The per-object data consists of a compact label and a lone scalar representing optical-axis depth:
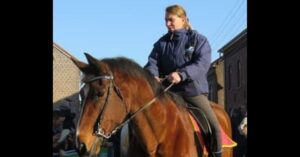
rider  6.70
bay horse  5.50
